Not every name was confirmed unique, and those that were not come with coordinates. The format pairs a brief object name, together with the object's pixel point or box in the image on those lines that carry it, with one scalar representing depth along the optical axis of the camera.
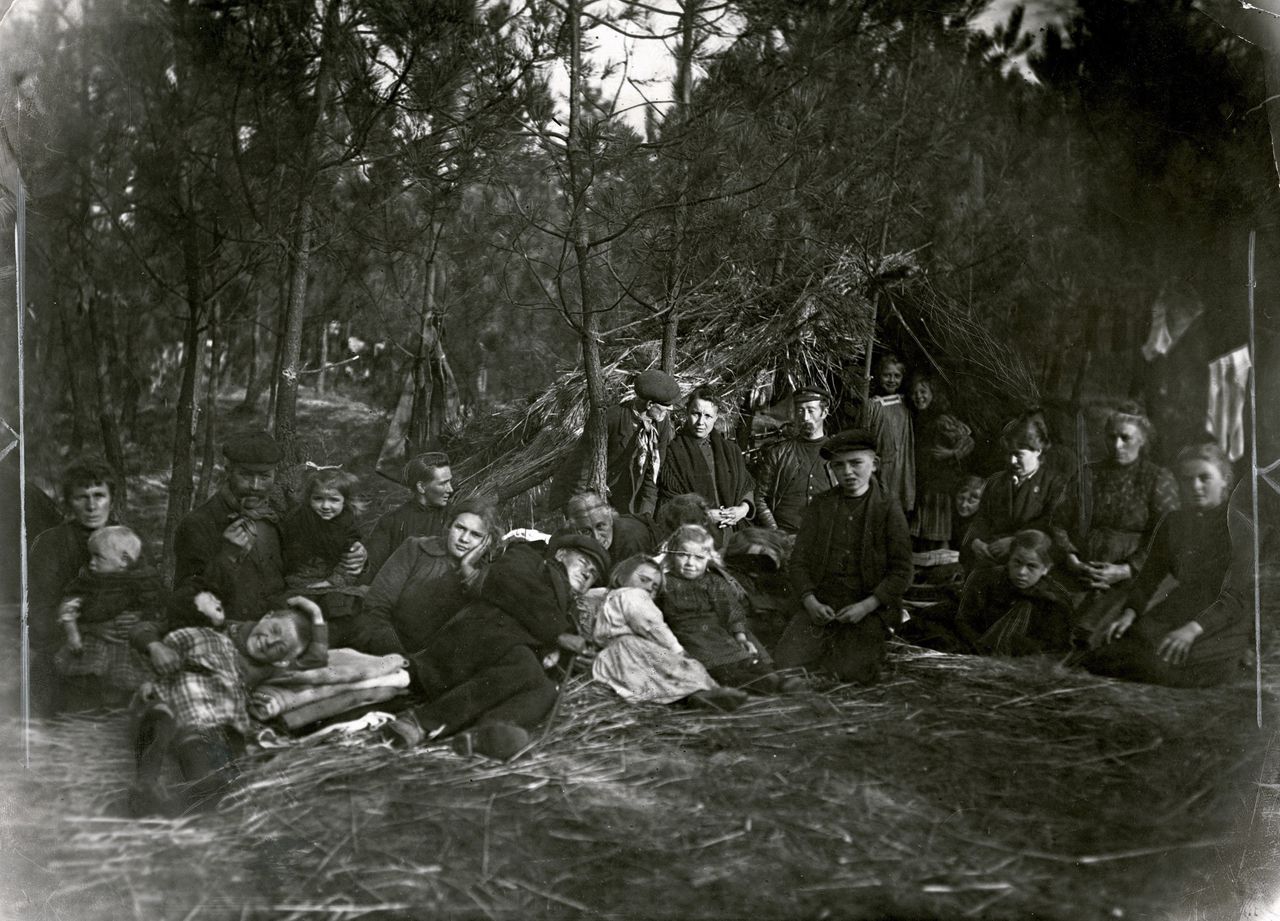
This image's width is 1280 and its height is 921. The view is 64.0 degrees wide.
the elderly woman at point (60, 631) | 3.55
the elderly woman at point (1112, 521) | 3.87
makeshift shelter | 3.94
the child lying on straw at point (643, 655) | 3.73
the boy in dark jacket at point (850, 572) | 3.83
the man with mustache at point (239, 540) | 3.62
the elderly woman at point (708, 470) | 3.95
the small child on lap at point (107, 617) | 3.55
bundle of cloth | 3.49
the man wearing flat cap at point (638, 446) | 3.92
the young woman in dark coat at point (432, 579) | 3.70
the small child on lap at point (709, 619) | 3.77
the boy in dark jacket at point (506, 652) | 3.55
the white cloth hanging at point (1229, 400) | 3.90
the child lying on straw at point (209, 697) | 3.41
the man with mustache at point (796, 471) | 3.99
